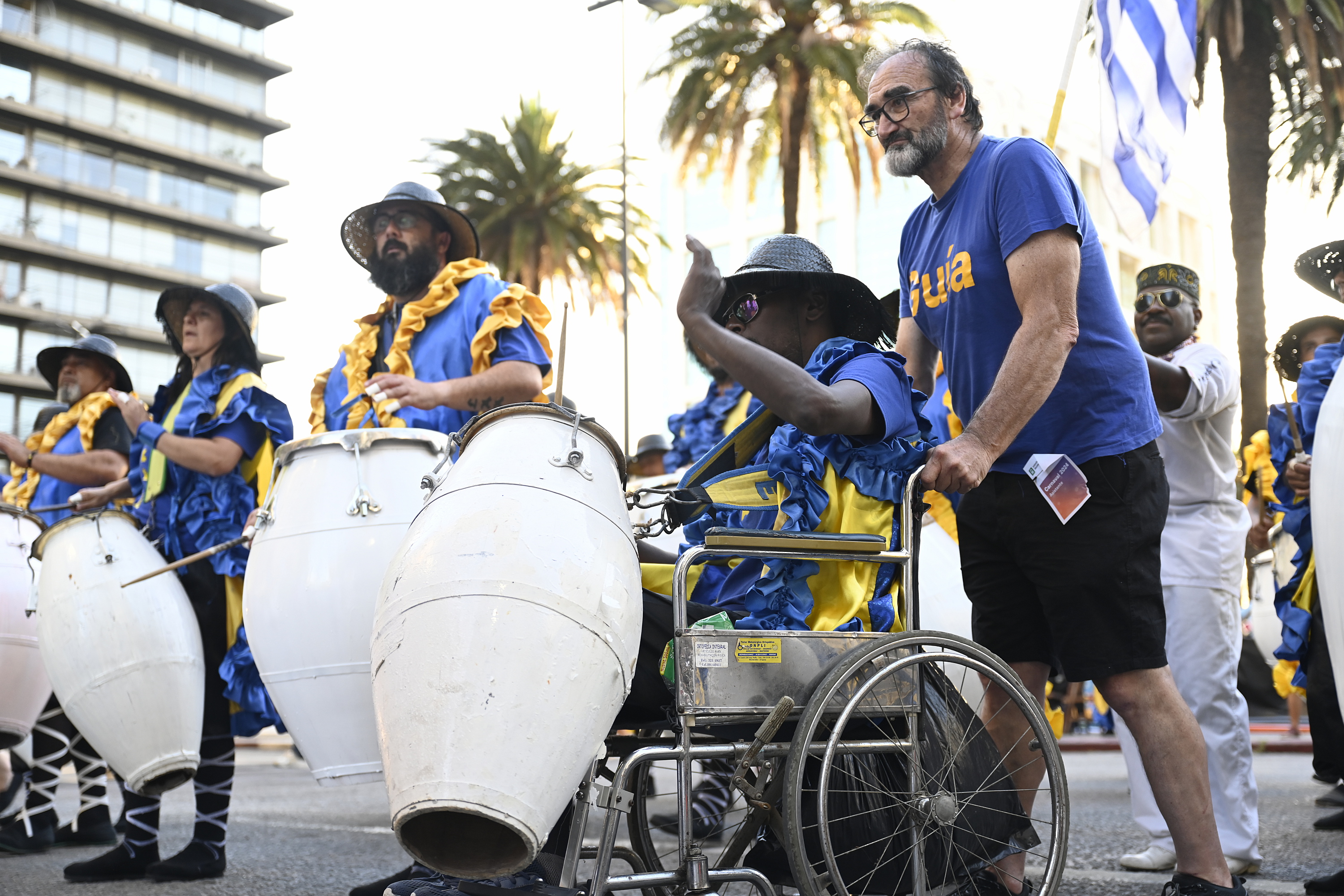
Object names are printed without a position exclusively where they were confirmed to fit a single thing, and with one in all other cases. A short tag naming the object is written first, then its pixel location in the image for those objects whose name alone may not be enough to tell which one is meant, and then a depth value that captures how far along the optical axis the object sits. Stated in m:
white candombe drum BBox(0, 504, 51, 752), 4.98
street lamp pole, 21.71
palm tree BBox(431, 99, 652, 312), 24.80
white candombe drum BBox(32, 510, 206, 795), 4.15
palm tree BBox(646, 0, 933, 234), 18.23
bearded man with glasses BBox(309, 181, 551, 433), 4.16
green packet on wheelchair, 2.72
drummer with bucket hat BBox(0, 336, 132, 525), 5.82
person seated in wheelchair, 2.88
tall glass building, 57.44
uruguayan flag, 4.90
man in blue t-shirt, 3.11
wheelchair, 2.60
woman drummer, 4.70
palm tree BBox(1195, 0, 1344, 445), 14.60
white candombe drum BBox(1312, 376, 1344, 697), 3.14
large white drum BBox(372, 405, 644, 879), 2.28
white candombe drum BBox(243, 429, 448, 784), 3.40
